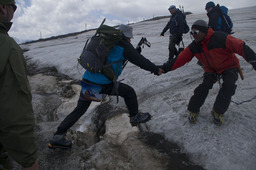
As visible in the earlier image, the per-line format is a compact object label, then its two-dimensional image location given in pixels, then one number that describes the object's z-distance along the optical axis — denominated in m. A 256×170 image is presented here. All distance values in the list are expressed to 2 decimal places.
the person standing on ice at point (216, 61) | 3.05
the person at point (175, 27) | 6.57
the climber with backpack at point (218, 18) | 5.09
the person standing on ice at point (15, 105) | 1.44
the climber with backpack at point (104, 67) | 2.86
